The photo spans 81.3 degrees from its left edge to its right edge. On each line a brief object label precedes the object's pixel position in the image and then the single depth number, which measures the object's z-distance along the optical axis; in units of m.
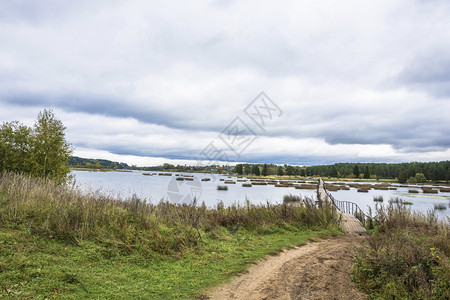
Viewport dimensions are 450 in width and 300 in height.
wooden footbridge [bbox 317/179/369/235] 11.23
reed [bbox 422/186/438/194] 45.47
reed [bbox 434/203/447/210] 26.05
